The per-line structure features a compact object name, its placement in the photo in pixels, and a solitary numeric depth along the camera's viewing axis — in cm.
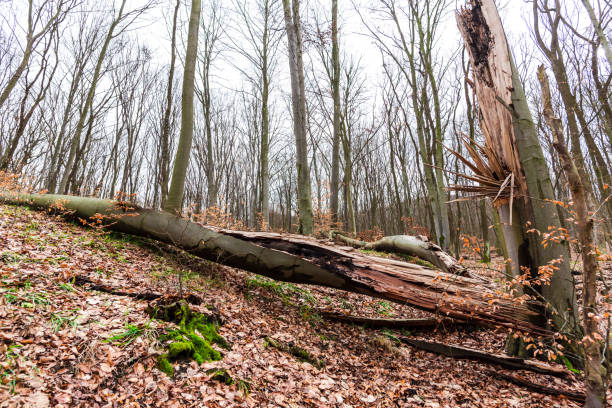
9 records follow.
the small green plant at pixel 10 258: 293
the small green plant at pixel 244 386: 224
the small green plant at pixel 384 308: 491
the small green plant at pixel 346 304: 487
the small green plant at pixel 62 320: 220
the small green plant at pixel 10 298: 226
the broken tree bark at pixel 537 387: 259
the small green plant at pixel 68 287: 276
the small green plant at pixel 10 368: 164
